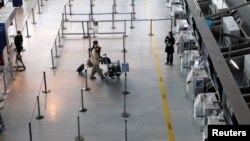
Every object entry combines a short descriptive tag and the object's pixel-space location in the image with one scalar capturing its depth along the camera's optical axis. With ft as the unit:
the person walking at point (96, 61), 54.60
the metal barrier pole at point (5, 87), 52.44
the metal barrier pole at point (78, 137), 42.75
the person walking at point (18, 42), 60.70
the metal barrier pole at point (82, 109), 48.56
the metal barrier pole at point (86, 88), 53.86
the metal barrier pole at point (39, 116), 47.20
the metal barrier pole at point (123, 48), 65.31
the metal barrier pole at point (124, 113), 47.33
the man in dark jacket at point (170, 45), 59.11
